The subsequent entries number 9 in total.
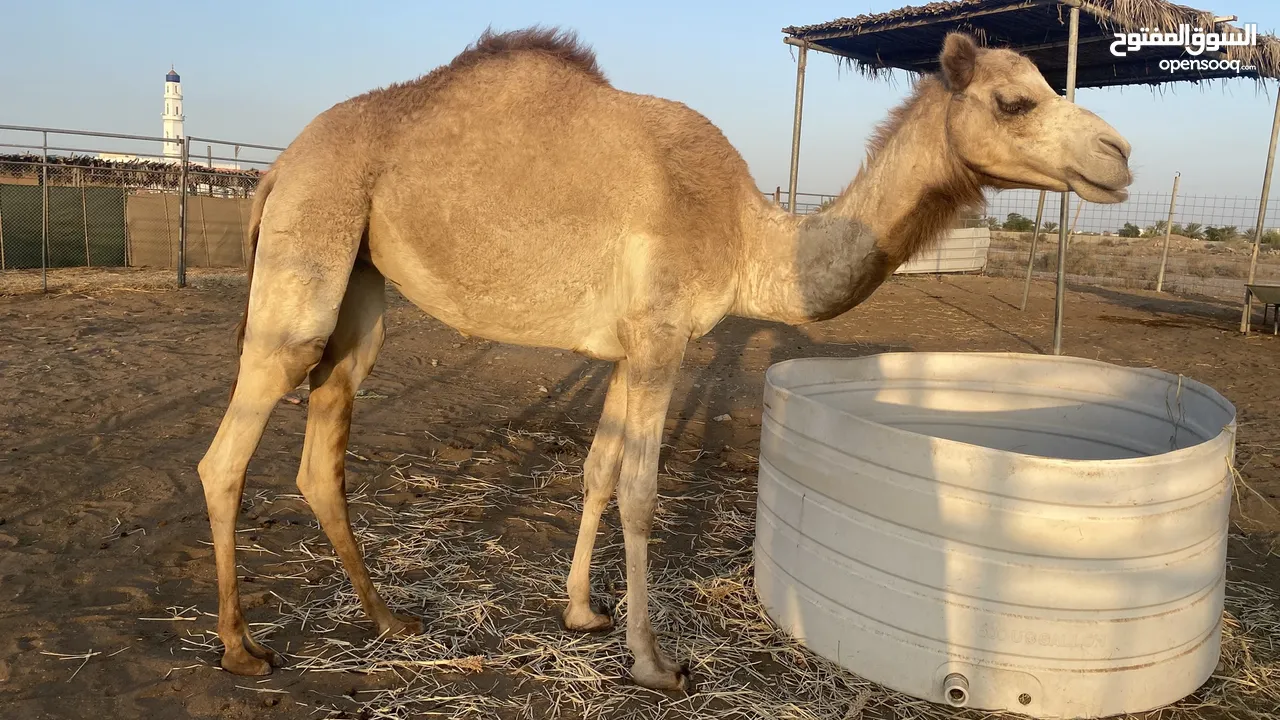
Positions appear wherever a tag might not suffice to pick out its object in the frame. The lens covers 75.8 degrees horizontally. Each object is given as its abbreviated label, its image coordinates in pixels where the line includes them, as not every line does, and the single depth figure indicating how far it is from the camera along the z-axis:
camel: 3.10
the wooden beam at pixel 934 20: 8.38
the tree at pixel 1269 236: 35.23
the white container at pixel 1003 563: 2.85
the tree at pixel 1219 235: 38.56
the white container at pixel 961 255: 20.77
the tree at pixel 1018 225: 39.09
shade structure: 8.47
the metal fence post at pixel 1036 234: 11.96
